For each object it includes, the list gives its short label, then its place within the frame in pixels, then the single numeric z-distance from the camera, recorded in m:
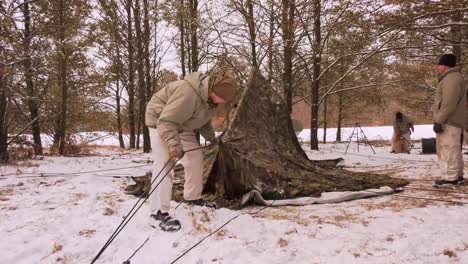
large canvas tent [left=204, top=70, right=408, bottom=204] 4.75
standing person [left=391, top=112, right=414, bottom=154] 11.80
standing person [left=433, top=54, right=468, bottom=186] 5.20
